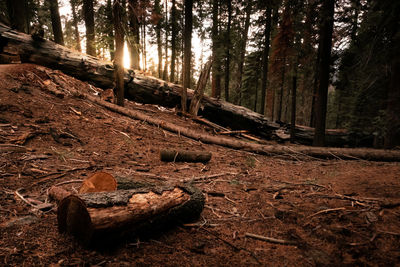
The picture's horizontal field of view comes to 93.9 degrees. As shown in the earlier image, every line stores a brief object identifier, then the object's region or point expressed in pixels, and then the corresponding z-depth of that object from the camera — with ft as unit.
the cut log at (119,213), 5.13
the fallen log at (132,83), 24.27
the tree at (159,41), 59.71
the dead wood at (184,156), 15.55
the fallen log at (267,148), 20.76
